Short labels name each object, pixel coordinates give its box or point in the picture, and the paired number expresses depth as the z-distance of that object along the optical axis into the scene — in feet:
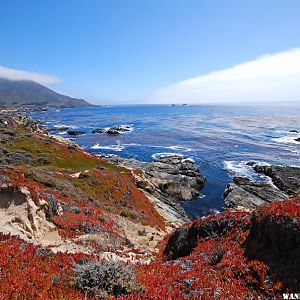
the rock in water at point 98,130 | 410.10
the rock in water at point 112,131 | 392.14
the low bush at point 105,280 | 28.17
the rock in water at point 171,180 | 145.46
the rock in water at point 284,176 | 168.66
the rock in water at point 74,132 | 387.14
